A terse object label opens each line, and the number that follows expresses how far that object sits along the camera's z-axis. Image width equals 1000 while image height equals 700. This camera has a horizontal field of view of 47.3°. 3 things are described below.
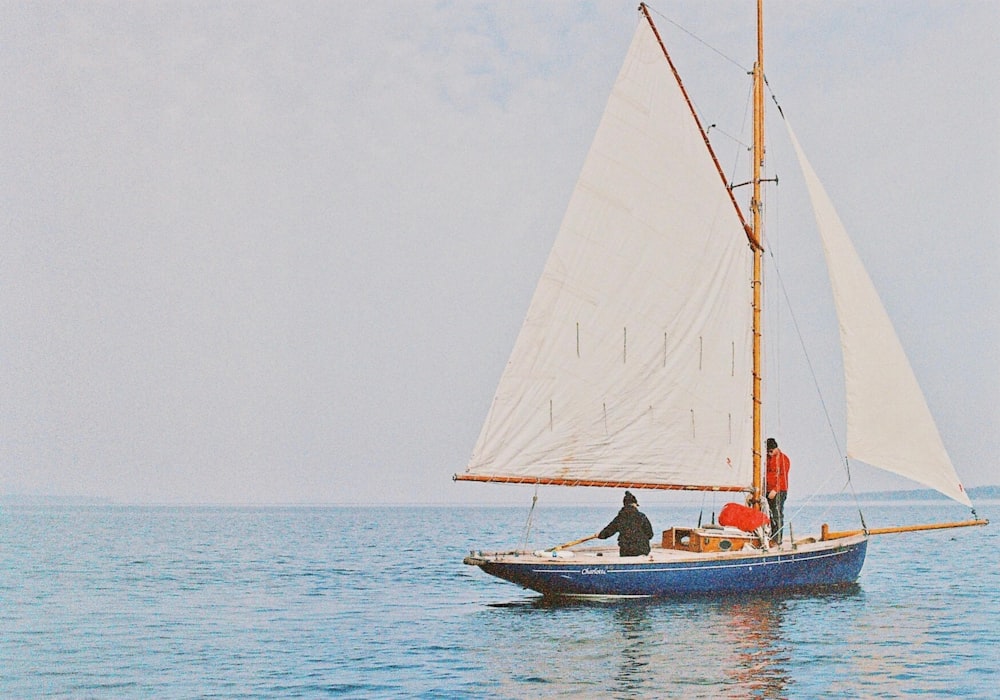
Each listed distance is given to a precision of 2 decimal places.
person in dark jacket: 28.44
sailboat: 28.62
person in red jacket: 31.45
